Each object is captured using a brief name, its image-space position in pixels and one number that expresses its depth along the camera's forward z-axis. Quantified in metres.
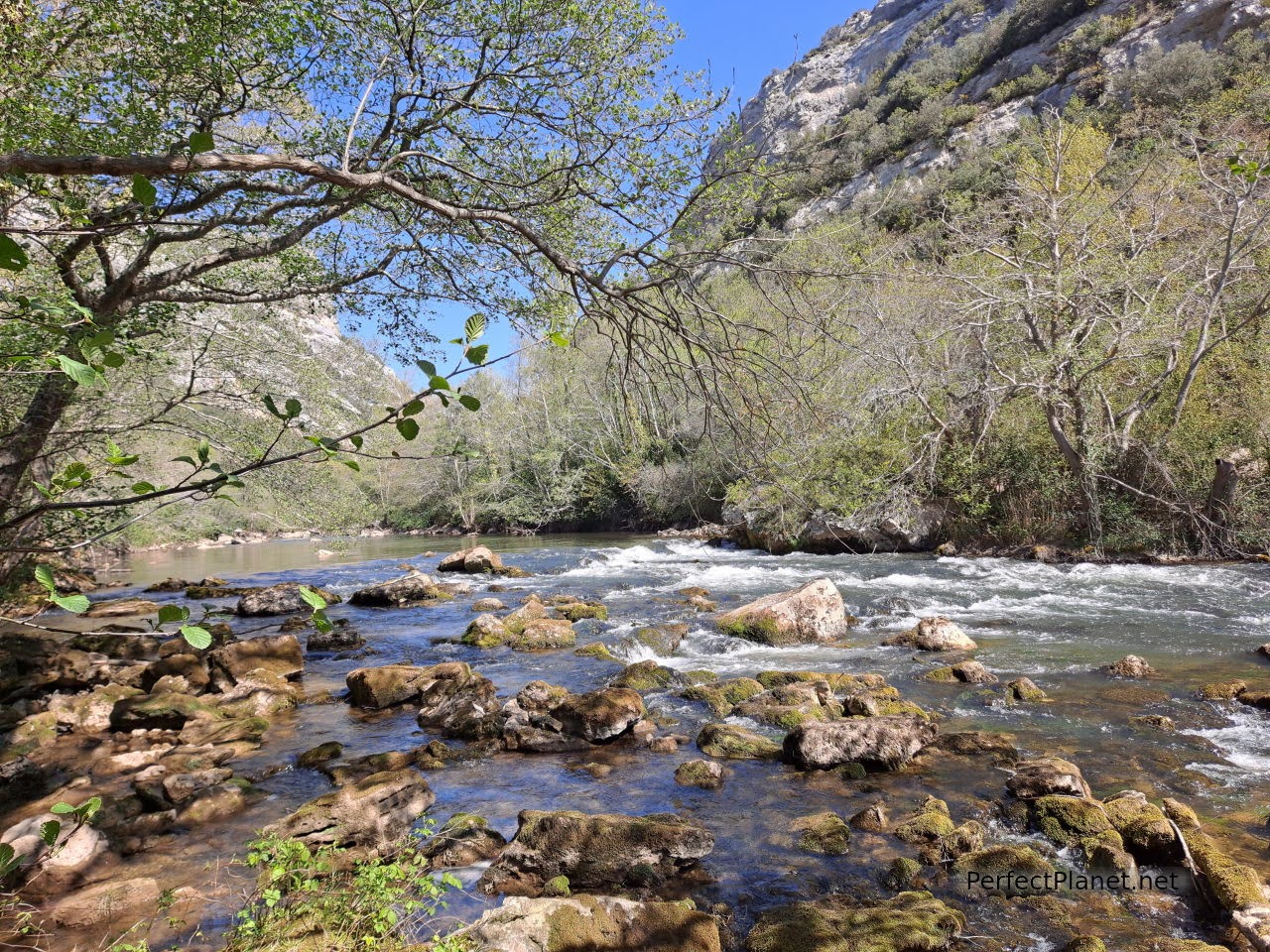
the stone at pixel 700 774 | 5.65
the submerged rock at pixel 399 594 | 14.95
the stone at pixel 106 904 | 3.80
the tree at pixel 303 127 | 3.96
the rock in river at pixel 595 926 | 3.26
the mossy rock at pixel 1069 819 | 4.47
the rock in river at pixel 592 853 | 4.16
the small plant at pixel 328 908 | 2.85
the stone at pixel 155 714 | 7.03
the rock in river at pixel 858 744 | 5.81
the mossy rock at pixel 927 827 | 4.60
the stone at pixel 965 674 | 7.94
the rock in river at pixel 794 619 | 10.14
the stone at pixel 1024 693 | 7.24
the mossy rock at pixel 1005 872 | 4.11
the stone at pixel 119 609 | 12.41
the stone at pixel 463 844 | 4.37
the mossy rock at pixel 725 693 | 7.43
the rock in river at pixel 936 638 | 9.30
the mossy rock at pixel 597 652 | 9.59
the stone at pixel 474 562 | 19.02
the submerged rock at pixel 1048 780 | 4.95
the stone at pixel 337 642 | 10.86
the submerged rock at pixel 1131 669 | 7.79
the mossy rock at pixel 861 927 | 3.47
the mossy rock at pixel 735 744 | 6.18
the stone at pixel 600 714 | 6.56
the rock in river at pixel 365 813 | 4.38
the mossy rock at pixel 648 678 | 8.21
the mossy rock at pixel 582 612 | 12.17
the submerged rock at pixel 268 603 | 13.14
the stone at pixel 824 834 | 4.61
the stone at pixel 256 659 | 8.63
